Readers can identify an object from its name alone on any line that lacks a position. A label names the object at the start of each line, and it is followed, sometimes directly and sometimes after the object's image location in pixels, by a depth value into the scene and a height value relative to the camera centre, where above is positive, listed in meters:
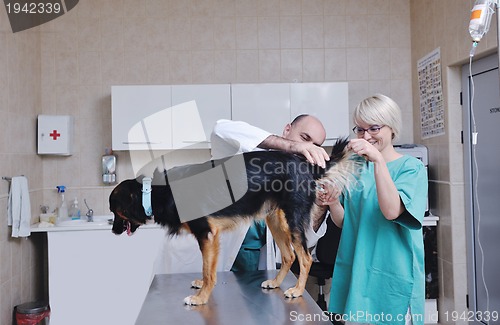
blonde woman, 1.57 -0.22
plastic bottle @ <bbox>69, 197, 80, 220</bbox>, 3.97 -0.29
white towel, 3.31 -0.22
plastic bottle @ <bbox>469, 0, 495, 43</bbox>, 1.49 +0.45
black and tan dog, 1.44 -0.09
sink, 3.63 -0.36
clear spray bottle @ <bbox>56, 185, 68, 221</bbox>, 3.93 -0.27
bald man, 1.50 +0.08
